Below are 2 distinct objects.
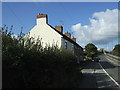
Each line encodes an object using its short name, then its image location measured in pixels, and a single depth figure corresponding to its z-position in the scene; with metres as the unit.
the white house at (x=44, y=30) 17.52
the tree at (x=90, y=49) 52.49
